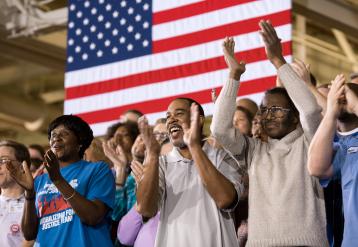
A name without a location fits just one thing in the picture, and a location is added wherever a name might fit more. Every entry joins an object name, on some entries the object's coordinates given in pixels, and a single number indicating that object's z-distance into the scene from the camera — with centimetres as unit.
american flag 1155
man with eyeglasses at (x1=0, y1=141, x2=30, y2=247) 854
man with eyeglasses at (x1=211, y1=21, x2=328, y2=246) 633
